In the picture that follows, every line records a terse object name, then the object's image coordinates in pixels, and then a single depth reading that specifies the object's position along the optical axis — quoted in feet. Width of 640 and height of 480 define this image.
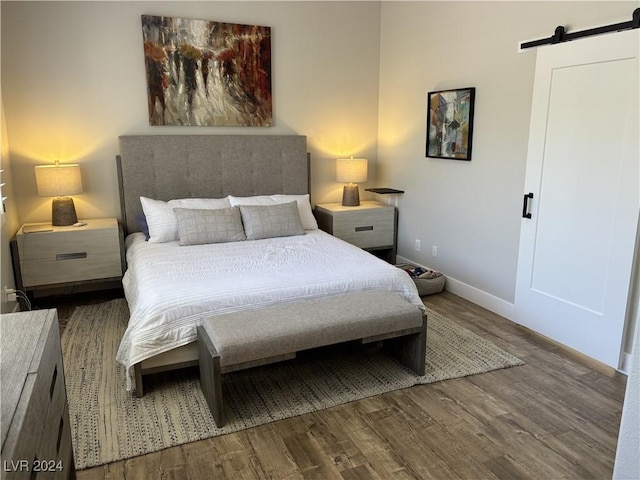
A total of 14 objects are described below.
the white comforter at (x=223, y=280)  8.55
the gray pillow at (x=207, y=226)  12.46
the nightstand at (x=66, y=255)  12.25
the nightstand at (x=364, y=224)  15.69
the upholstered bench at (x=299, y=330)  7.77
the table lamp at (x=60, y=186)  12.54
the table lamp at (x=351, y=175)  16.07
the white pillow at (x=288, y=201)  14.23
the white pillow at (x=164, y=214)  12.87
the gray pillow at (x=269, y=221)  13.14
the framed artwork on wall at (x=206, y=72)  13.89
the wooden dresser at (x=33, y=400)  3.35
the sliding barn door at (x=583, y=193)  9.09
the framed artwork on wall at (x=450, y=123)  12.97
